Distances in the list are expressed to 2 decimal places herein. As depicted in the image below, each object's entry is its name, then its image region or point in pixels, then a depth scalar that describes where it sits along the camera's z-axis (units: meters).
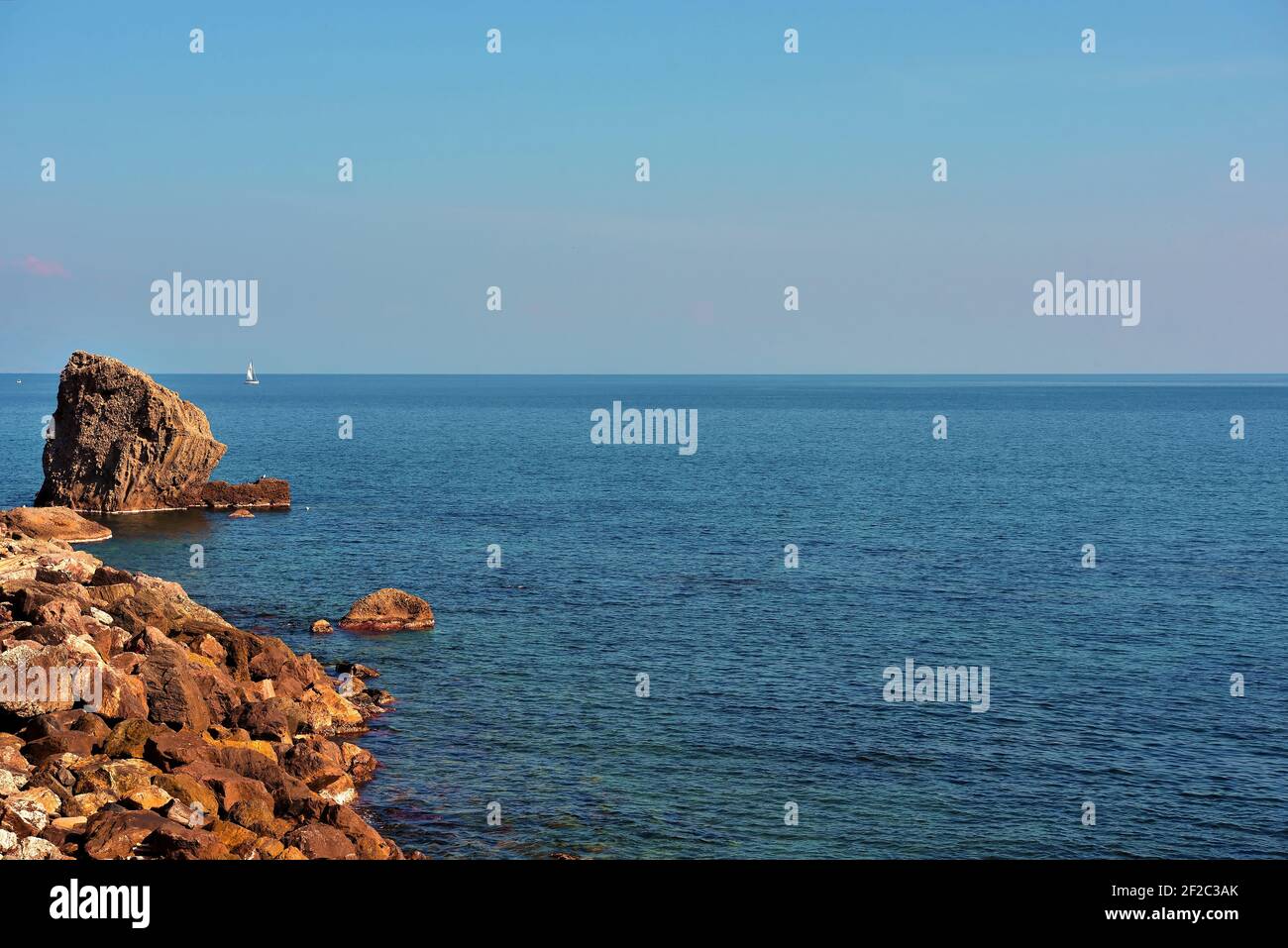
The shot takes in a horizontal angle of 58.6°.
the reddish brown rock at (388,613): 59.06
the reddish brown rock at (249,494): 103.69
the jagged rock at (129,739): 31.83
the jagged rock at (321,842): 28.05
